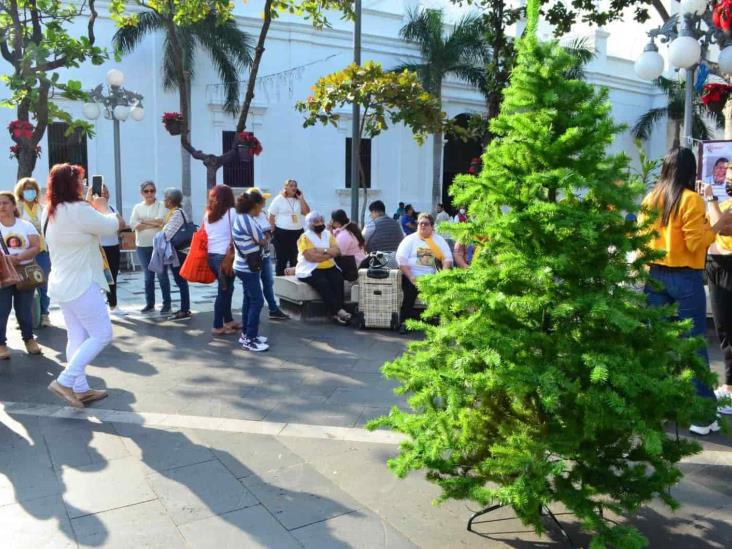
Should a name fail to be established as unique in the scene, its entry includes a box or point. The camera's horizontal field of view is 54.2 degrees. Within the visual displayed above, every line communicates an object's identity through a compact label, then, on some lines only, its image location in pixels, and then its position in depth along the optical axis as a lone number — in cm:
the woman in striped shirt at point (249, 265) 717
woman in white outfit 508
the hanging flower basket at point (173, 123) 1208
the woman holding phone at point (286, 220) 1081
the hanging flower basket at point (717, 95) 845
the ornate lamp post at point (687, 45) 856
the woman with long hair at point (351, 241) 900
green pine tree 284
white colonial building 2084
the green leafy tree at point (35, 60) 895
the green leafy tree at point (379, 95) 1074
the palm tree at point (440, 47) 2384
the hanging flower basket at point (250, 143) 1277
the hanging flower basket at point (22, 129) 998
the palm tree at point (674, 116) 2645
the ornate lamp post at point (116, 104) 1527
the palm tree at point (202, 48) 2022
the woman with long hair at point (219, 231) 776
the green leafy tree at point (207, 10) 1085
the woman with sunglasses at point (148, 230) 909
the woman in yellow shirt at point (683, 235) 455
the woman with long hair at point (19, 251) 684
